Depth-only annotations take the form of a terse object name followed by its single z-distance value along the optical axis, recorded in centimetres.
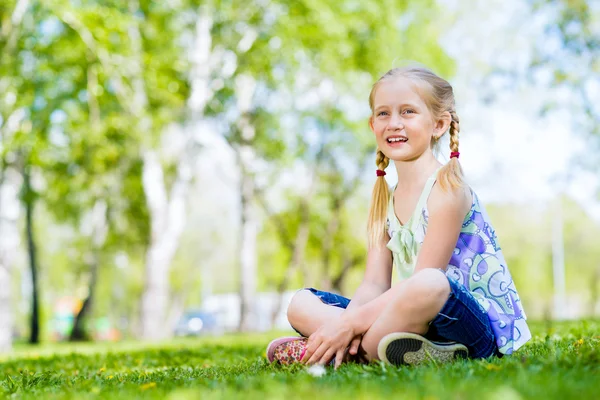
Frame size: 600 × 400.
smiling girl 367
